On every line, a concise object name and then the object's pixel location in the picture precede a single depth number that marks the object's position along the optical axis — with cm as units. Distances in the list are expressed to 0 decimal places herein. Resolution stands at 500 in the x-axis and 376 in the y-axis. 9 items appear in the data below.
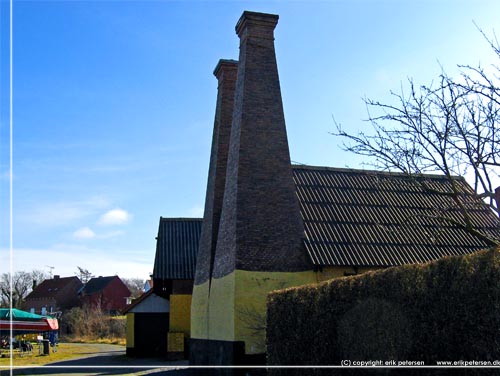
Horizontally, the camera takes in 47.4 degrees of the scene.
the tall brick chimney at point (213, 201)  2091
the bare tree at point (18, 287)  8213
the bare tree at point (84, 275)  9444
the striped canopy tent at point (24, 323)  3334
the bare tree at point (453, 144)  951
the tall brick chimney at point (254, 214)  1672
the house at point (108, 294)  8425
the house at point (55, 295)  8894
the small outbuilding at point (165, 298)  2914
